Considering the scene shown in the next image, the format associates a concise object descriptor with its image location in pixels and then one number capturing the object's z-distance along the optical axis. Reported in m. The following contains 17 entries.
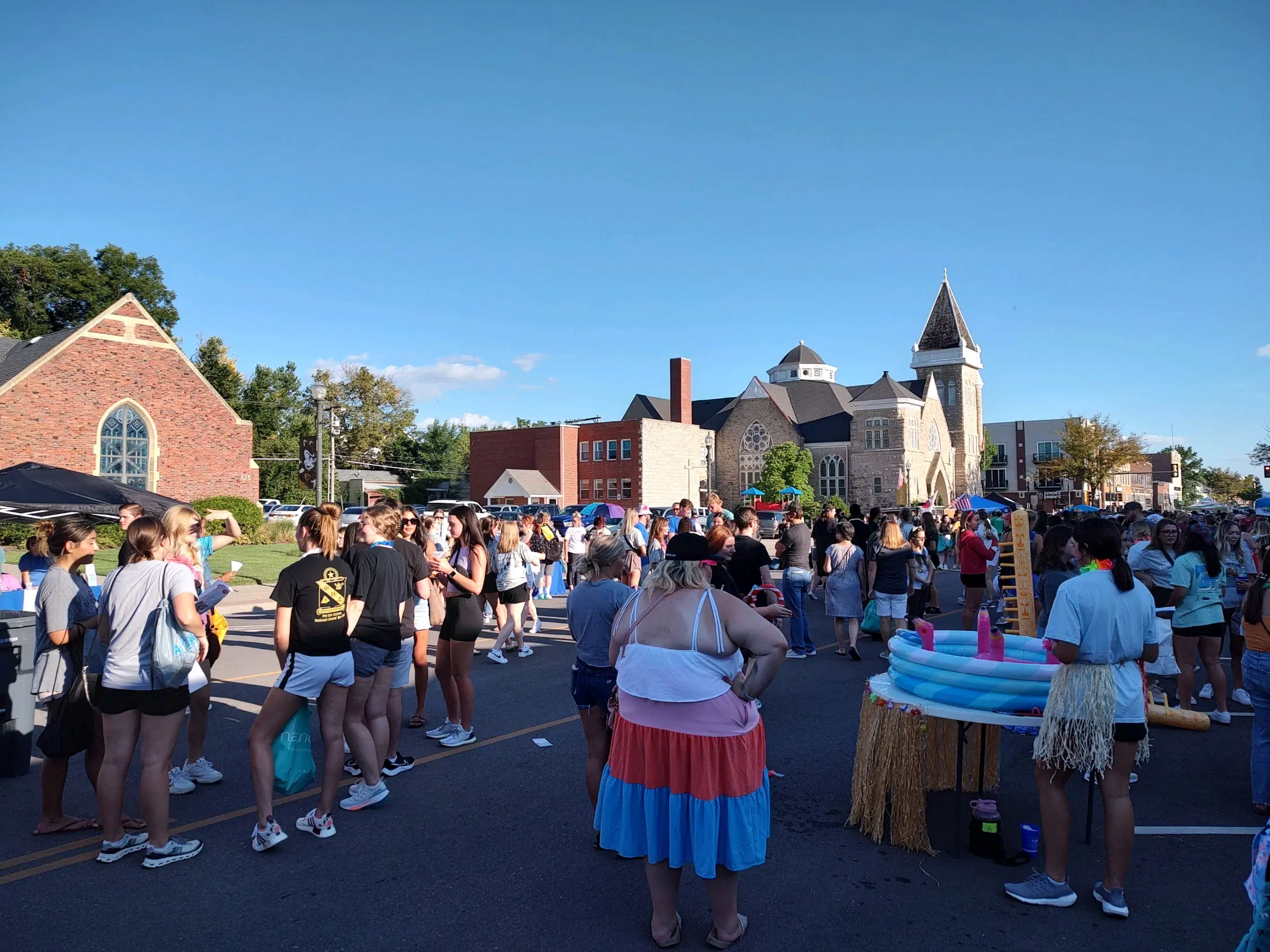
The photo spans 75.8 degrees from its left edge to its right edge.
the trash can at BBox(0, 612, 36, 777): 5.94
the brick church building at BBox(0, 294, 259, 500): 29.67
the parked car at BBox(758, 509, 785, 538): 38.94
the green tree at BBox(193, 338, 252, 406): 55.38
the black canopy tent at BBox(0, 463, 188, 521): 10.47
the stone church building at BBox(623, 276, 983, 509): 61.62
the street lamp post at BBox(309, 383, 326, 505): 17.56
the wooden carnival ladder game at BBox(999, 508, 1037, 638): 7.90
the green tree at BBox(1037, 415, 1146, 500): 59.16
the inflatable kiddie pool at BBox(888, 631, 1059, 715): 4.48
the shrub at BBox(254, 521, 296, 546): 32.72
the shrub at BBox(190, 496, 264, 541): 31.36
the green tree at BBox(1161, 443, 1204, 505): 120.78
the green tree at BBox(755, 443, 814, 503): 60.09
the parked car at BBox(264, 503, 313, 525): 39.12
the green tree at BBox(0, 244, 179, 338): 54.03
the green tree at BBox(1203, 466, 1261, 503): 97.12
